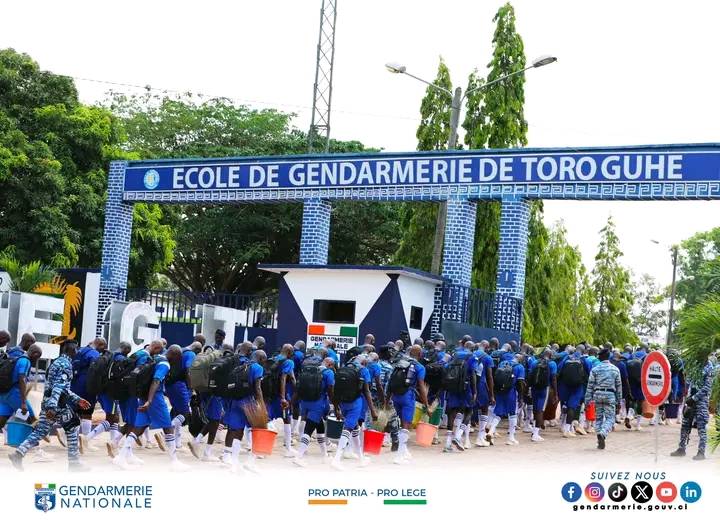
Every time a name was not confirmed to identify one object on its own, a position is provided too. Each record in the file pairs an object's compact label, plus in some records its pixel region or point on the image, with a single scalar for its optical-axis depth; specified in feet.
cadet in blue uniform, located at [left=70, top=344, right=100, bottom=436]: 55.47
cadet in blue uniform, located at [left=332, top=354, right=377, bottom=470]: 52.90
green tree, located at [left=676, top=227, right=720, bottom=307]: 219.20
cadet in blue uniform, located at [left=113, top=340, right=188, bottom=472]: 49.39
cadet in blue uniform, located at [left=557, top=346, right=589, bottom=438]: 68.95
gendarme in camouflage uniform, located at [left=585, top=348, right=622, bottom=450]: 63.82
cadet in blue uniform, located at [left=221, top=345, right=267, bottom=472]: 49.78
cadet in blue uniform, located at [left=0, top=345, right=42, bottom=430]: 47.98
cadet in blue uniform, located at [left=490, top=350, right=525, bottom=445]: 65.05
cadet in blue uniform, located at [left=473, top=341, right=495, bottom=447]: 62.85
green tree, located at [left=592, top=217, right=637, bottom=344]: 169.07
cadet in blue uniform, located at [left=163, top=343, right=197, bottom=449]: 53.52
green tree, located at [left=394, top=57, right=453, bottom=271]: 115.24
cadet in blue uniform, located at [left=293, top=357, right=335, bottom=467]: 54.60
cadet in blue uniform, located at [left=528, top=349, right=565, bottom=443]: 69.15
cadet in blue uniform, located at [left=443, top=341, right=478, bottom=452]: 61.93
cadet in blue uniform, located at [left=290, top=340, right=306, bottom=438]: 62.34
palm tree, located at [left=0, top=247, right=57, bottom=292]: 86.69
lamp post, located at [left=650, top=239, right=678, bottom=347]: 160.68
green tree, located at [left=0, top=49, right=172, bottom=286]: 105.70
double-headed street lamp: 80.84
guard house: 76.54
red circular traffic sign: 50.62
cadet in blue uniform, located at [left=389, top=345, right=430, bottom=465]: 57.82
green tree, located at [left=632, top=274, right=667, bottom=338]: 254.47
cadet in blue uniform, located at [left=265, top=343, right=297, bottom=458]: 57.67
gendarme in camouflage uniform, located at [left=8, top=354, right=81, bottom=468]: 46.29
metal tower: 131.39
